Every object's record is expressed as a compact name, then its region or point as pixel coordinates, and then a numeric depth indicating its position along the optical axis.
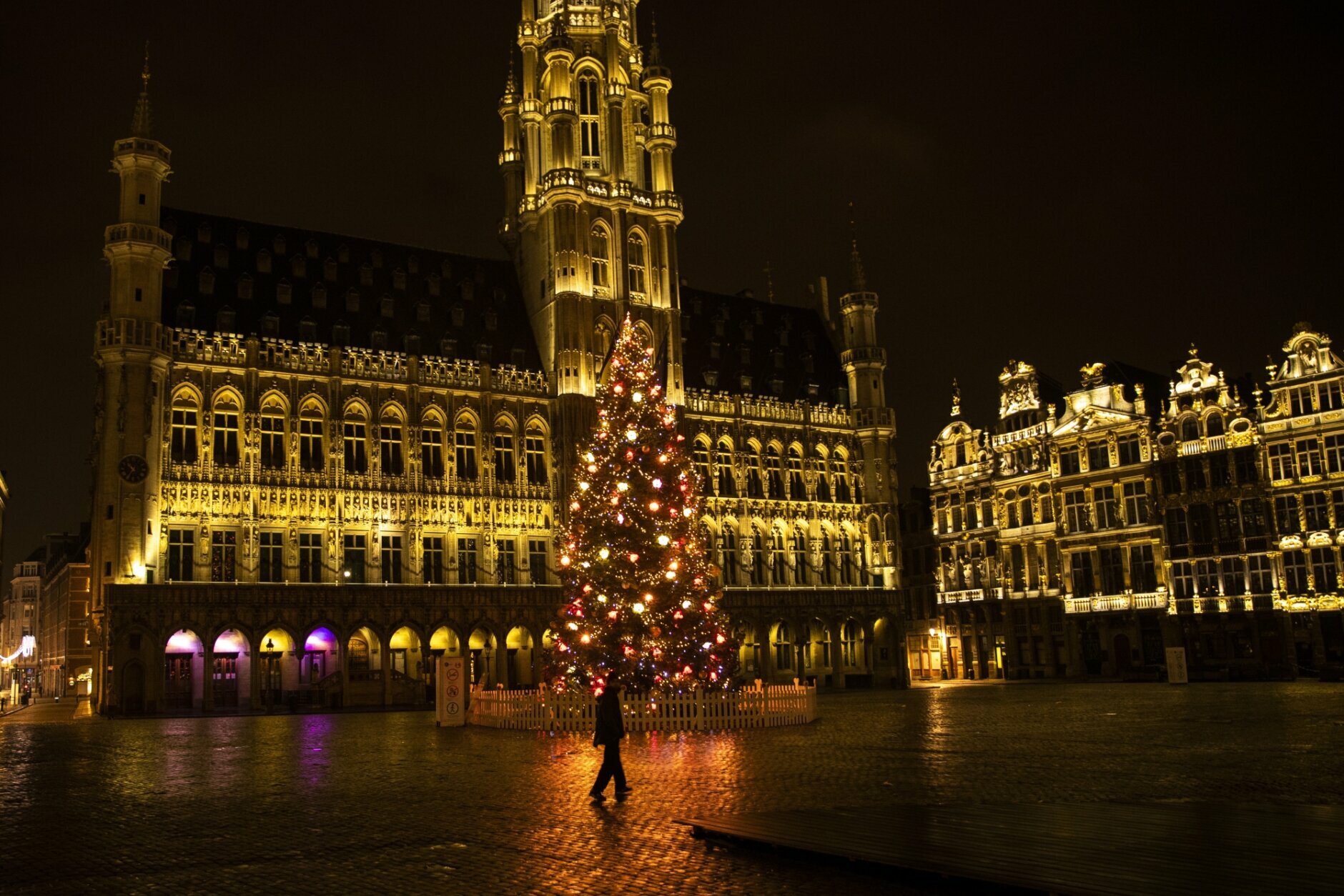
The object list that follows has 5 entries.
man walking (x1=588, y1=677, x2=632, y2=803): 14.44
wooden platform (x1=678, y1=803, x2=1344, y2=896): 8.30
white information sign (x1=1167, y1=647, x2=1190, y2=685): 46.97
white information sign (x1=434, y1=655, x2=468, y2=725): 29.52
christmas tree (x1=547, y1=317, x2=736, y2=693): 28.78
